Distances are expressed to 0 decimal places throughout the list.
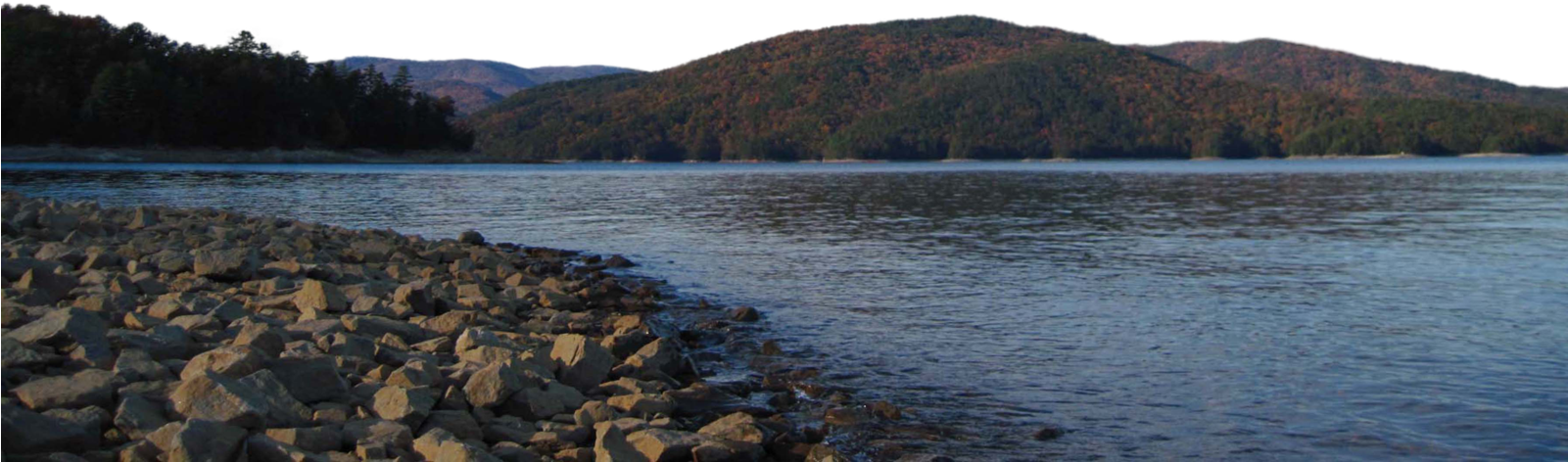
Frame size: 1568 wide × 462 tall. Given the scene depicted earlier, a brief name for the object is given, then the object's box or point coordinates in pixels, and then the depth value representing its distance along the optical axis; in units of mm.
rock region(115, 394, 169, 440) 6164
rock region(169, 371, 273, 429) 6336
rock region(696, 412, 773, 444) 7918
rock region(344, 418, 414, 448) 6547
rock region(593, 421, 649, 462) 6879
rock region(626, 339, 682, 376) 10008
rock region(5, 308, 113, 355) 7176
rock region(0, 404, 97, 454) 5414
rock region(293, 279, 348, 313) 11016
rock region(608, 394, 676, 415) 8398
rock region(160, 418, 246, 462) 5781
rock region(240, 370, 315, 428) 6645
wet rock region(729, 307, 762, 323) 14555
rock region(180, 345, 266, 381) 7121
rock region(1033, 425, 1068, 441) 8828
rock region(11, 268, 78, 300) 9172
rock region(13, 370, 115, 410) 6188
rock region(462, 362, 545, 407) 7820
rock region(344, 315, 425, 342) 9766
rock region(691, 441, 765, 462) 7383
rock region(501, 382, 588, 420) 7891
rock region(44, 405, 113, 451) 5934
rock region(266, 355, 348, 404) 7207
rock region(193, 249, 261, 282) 12703
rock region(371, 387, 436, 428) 7023
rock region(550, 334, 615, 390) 9023
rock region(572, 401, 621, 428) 7648
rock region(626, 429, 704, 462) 7193
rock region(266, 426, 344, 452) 6290
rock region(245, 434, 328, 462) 5998
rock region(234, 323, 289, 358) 7840
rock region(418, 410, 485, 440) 7133
